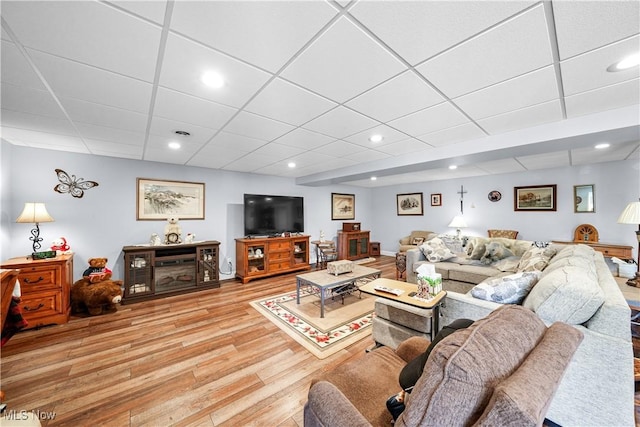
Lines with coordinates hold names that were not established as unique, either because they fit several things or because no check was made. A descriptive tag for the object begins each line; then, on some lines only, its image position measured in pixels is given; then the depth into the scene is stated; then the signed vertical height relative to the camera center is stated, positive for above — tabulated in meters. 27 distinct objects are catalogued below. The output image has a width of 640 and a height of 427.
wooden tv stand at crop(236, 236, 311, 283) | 4.65 -0.86
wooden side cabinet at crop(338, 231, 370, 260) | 6.62 -0.86
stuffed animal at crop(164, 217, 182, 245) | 4.03 -0.27
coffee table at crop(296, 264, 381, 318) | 3.08 -0.90
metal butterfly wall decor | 3.39 +0.49
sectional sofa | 1.30 -0.77
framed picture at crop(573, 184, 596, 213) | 4.46 +0.28
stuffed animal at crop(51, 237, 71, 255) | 3.16 -0.39
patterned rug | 2.50 -1.33
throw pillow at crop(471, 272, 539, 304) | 1.89 -0.63
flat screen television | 4.93 +0.04
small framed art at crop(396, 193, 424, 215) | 6.94 +0.33
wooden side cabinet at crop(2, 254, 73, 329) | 2.69 -0.84
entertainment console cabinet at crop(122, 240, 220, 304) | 3.63 -0.88
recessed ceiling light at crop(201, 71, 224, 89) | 1.55 +0.94
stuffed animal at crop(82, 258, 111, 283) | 3.27 -0.78
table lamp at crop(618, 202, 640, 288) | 2.79 -0.06
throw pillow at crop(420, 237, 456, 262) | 4.29 -0.69
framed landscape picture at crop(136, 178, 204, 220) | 4.02 +0.32
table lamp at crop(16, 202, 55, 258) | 2.81 +0.05
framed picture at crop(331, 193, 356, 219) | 6.92 +0.28
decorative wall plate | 5.57 +0.43
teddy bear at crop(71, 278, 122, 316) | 3.10 -1.06
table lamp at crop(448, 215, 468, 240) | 5.37 -0.21
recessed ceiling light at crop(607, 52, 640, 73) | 1.38 +0.91
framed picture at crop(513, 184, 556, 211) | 4.90 +0.33
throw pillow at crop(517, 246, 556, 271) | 2.71 -0.58
